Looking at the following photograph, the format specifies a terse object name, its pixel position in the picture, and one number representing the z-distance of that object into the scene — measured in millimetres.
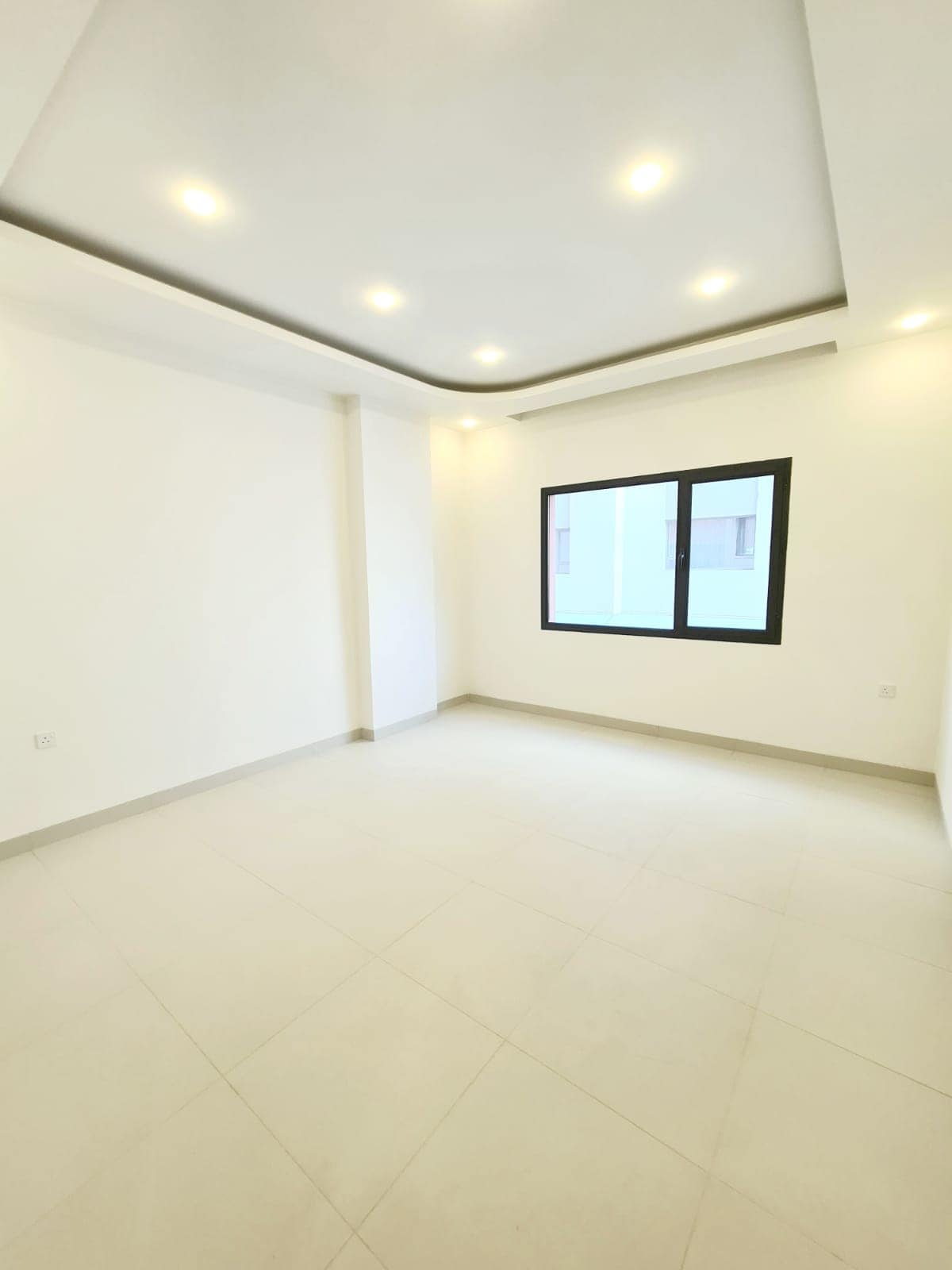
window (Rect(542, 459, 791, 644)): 3633
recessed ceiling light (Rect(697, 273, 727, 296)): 2666
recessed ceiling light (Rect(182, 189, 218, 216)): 1978
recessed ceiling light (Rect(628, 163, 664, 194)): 1893
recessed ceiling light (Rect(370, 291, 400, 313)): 2746
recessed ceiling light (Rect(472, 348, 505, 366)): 3571
